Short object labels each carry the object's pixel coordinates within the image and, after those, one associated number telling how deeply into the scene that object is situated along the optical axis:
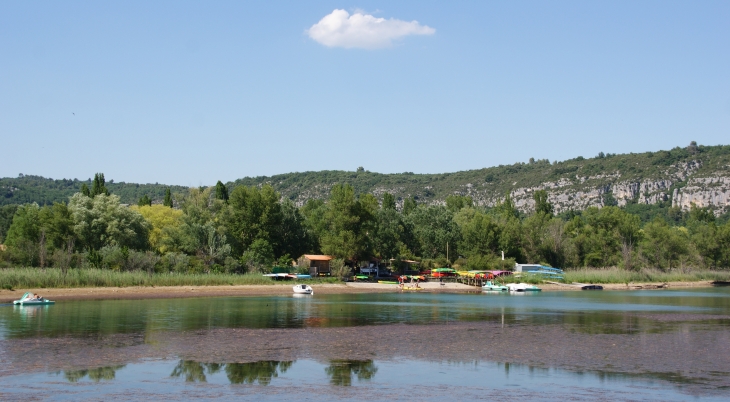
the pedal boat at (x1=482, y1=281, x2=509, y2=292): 100.69
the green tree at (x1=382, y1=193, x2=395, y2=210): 142.88
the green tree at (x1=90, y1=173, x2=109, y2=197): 113.89
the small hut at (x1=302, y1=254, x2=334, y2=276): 110.23
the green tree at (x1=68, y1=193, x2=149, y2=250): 92.62
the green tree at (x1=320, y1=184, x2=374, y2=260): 108.31
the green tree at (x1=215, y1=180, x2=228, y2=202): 124.81
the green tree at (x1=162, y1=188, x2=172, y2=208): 130.90
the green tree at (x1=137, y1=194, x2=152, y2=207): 130.69
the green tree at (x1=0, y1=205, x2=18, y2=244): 146.25
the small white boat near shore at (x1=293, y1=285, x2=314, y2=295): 84.19
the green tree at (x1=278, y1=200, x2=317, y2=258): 113.56
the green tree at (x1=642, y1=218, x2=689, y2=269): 130.75
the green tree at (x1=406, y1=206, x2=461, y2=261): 129.50
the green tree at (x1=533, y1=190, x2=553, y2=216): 155.25
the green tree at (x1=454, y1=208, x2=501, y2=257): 125.12
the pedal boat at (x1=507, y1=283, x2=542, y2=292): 99.25
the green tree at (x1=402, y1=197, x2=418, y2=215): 163.64
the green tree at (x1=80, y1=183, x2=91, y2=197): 111.84
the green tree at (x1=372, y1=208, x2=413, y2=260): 119.50
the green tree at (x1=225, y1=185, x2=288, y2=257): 106.31
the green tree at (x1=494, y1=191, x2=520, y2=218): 149.98
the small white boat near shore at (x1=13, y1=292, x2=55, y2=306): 58.75
